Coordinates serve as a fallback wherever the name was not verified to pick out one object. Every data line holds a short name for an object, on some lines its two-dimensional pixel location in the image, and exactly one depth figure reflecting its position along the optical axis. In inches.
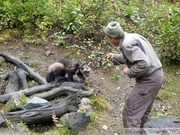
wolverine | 254.7
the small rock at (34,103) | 208.8
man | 161.3
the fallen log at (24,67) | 261.0
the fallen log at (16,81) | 246.3
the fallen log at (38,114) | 201.3
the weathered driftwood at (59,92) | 231.8
